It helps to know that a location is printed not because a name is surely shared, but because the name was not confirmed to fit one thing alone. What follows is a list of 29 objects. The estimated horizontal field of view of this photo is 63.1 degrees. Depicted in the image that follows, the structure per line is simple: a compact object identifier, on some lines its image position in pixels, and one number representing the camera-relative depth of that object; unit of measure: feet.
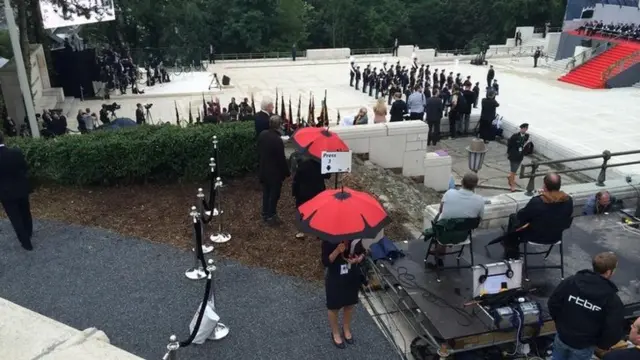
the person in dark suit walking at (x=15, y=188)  22.98
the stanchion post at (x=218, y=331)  18.99
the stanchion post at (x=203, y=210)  23.97
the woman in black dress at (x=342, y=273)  17.79
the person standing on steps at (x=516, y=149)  39.45
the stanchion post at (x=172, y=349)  13.05
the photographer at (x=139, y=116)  49.14
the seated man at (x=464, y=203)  20.42
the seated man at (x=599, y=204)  28.32
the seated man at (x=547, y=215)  20.59
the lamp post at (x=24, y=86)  33.74
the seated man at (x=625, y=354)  13.28
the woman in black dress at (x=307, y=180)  24.62
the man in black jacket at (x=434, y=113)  46.88
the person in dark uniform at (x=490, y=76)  79.56
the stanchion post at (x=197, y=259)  21.03
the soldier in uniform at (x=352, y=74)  83.81
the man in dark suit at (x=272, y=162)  25.31
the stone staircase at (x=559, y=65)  103.40
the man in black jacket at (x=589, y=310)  14.99
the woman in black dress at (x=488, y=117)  48.03
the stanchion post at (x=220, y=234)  25.43
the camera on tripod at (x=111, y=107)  55.57
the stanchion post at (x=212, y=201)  25.41
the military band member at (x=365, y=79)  78.69
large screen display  59.51
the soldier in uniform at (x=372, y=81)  77.05
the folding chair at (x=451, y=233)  20.45
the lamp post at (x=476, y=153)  30.30
